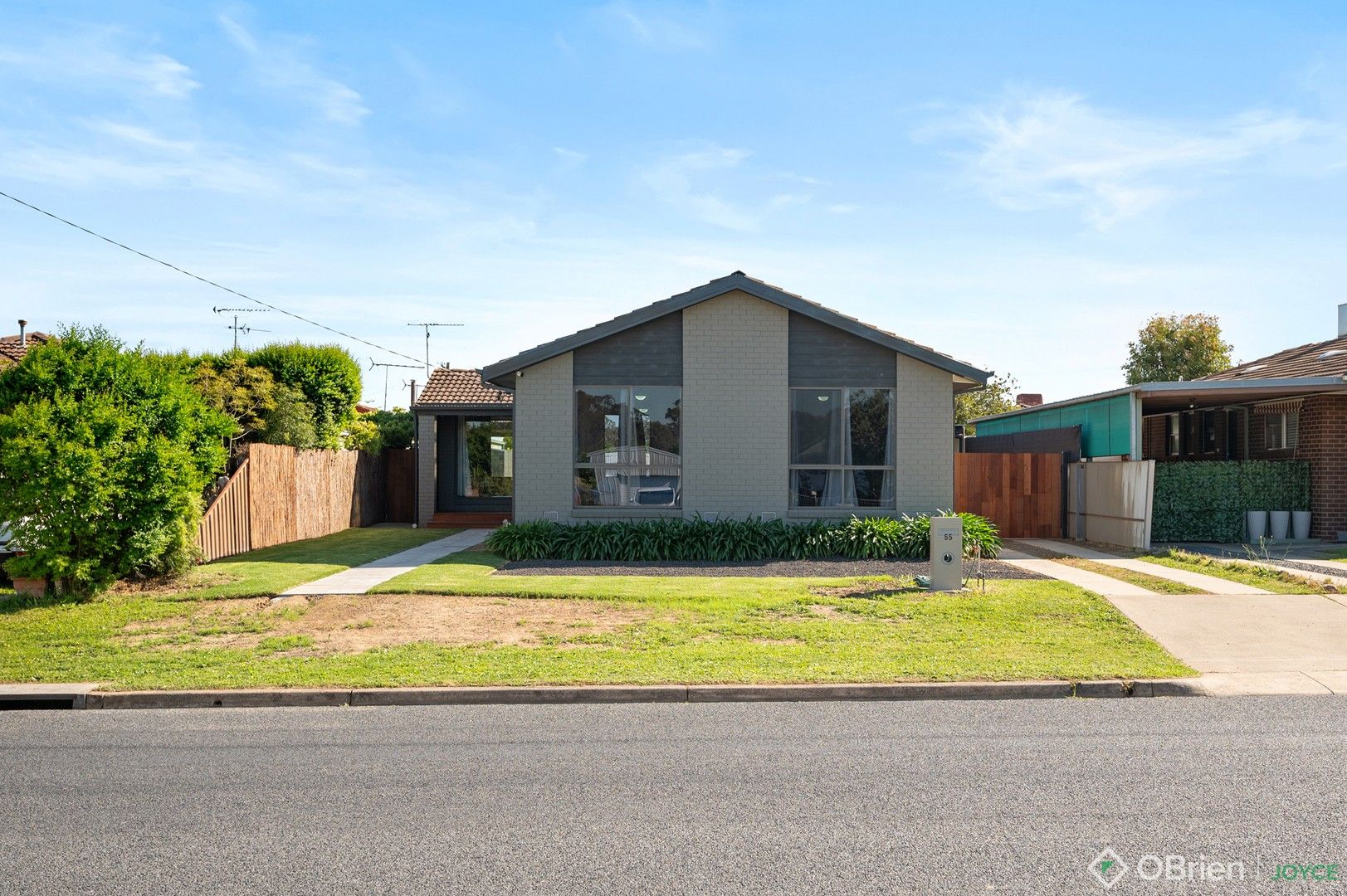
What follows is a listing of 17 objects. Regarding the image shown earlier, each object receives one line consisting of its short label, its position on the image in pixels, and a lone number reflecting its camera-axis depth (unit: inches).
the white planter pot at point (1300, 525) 762.8
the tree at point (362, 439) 1035.3
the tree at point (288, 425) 871.7
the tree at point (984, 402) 1798.7
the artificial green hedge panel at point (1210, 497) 759.7
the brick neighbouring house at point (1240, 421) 747.4
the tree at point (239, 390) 815.7
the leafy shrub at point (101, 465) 457.7
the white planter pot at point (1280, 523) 758.5
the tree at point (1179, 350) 1510.8
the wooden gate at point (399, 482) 1058.7
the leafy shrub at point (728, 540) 634.8
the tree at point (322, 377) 999.0
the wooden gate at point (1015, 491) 839.1
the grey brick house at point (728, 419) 683.4
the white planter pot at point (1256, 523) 758.5
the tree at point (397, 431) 1076.5
